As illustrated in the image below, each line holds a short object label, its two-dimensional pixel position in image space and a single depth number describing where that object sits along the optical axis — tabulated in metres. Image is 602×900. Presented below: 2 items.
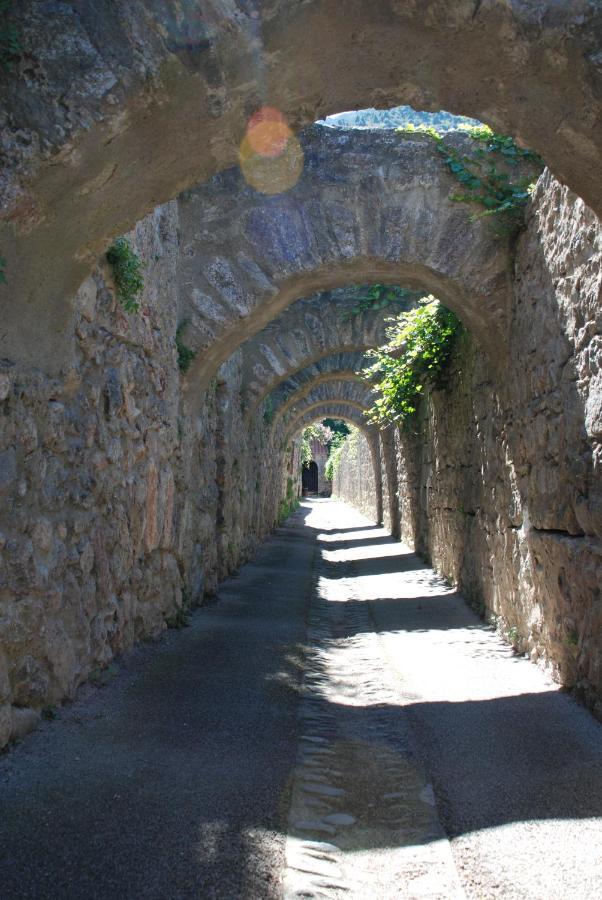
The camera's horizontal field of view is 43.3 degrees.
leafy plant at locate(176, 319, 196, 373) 5.78
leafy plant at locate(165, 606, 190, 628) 5.06
